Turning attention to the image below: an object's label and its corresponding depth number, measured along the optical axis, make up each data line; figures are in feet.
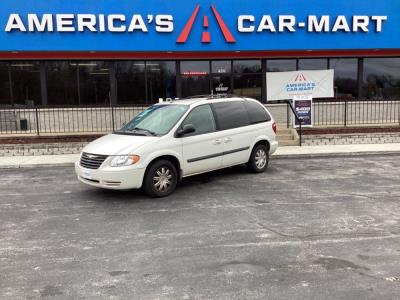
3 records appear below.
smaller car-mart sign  54.80
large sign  57.52
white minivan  24.57
